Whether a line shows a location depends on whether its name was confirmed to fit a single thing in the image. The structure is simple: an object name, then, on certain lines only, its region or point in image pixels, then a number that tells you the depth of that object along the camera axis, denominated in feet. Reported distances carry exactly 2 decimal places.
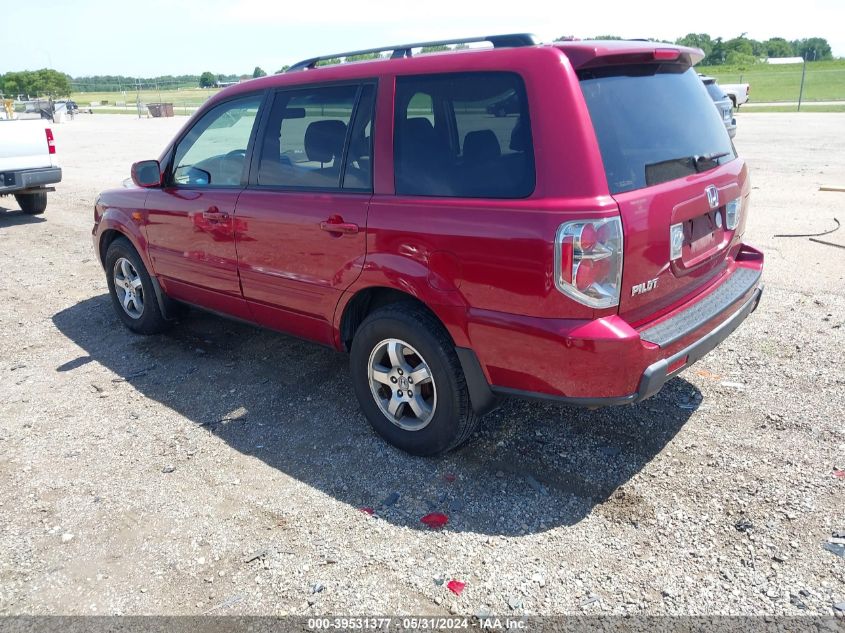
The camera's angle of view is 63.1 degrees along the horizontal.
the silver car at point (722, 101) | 39.15
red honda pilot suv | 9.50
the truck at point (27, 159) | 33.73
